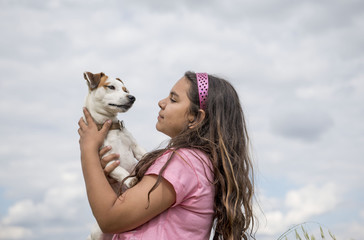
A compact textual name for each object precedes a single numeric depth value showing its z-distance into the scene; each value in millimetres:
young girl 2600
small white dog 3664
